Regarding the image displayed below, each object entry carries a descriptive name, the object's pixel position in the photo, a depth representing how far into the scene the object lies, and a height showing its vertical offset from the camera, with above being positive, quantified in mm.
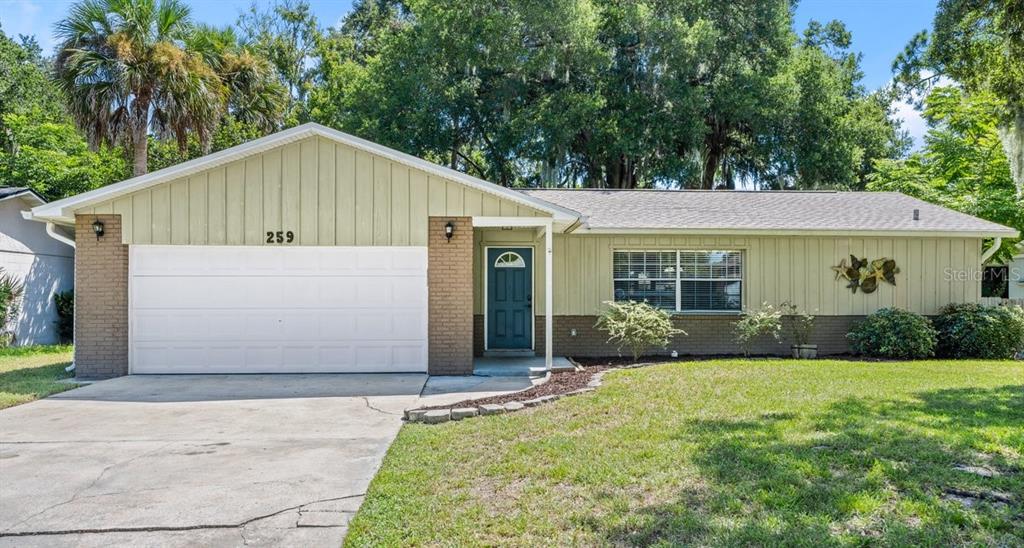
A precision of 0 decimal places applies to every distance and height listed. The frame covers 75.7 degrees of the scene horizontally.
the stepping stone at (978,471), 4285 -1309
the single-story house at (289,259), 9477 +217
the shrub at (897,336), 11156 -1093
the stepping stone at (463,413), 6680 -1427
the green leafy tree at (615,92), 21062 +5964
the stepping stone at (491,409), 6824 -1418
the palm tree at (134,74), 13500 +4148
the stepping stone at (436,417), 6594 -1444
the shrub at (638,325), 10797 -862
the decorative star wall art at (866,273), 12031 -9
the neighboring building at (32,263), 14656 +245
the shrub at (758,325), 11367 -916
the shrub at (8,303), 14094 -632
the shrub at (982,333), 11211 -1040
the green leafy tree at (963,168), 17203 +3006
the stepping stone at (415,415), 6664 -1442
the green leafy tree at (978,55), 7310 +2553
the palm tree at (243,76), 15203 +4772
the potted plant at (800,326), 11875 -962
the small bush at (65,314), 16047 -983
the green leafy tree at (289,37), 27622 +10148
